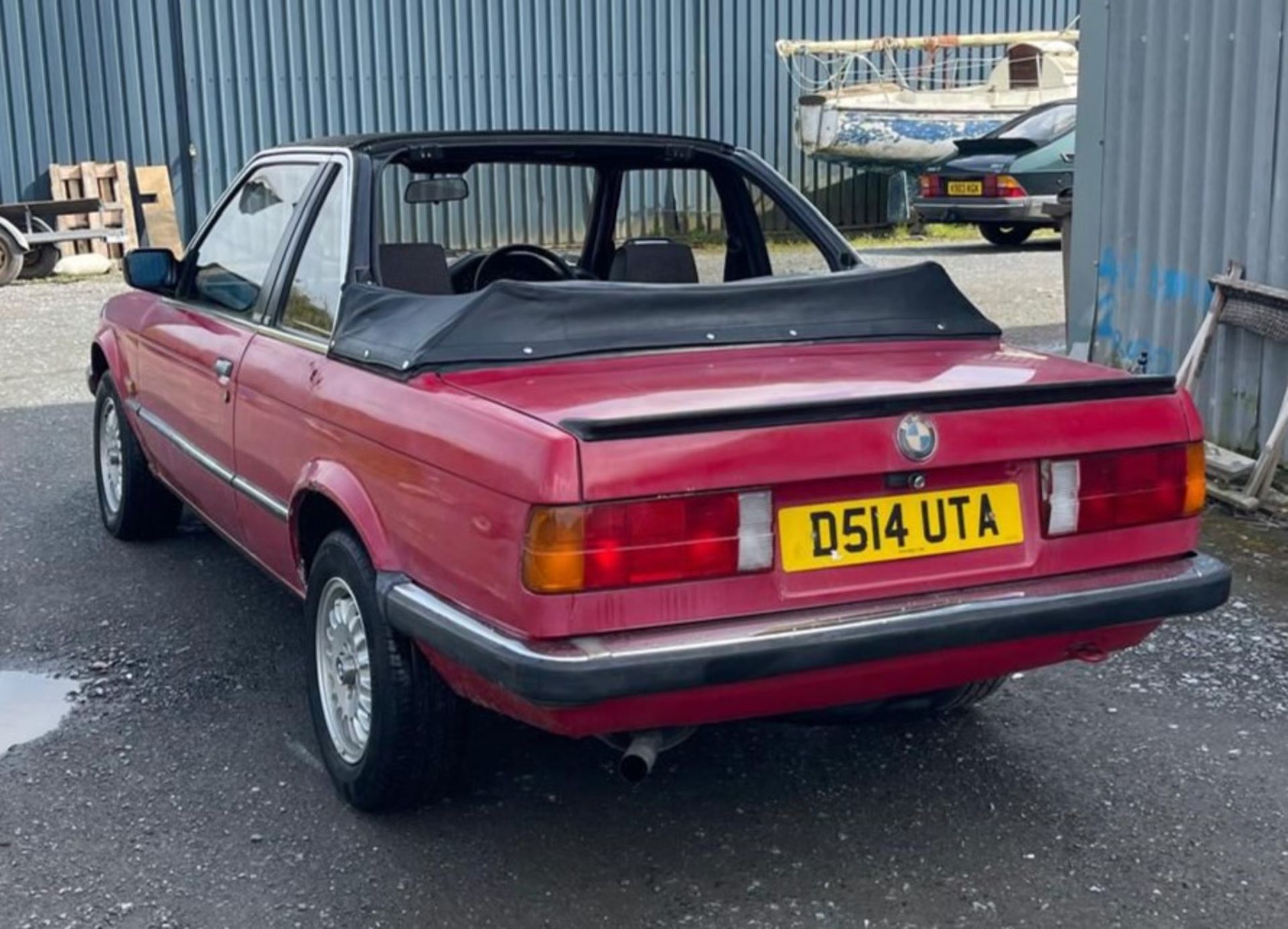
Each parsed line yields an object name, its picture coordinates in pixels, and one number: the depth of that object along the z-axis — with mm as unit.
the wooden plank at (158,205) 15711
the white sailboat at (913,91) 17531
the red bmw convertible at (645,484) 2908
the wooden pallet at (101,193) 15156
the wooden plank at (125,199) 15391
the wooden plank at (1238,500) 6129
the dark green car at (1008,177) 15312
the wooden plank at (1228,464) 6387
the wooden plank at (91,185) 15273
